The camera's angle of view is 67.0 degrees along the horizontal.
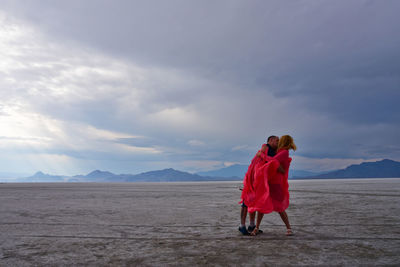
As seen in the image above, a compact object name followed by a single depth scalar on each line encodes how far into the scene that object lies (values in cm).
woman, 540
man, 559
